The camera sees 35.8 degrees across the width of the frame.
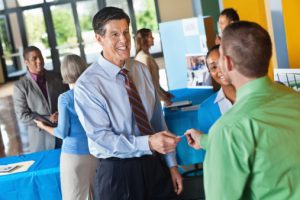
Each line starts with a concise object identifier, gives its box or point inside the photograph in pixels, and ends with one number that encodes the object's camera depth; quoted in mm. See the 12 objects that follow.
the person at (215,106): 2473
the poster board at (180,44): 5633
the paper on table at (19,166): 3301
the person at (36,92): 4027
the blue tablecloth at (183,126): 4098
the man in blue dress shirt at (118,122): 2086
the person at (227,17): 4273
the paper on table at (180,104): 4480
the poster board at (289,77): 2824
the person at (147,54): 4648
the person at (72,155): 3043
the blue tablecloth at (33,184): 3234
